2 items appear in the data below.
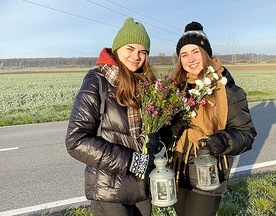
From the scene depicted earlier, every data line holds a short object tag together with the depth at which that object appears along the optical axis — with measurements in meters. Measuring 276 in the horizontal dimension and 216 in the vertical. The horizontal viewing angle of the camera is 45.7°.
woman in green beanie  1.96
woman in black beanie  2.32
